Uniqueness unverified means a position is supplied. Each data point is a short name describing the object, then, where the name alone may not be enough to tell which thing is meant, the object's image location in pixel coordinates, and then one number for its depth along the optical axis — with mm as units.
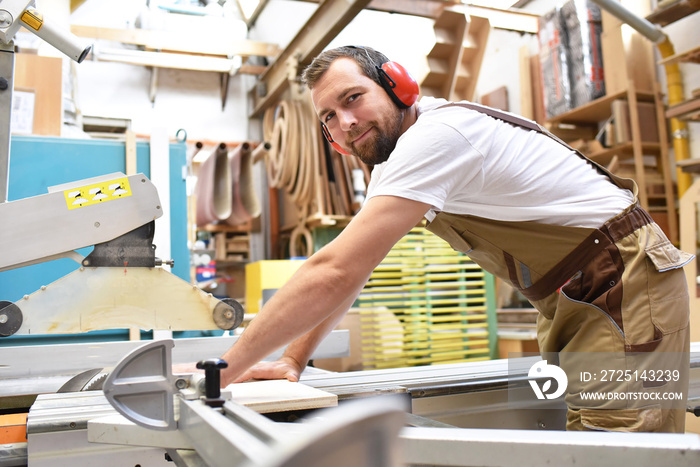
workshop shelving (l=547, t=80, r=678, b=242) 3586
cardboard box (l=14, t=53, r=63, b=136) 2590
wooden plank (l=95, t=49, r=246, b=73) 5938
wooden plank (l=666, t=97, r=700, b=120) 3086
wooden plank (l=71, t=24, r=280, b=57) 5693
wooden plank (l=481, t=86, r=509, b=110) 4871
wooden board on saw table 946
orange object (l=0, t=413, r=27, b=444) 941
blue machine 2066
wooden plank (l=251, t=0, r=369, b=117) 4090
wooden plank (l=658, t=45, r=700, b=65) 3158
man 992
